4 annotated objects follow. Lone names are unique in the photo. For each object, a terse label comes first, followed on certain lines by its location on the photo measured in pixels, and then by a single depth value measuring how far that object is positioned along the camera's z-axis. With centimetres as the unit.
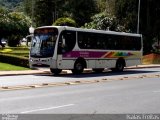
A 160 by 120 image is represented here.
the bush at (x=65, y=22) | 6067
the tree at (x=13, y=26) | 7131
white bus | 2967
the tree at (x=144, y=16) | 5772
